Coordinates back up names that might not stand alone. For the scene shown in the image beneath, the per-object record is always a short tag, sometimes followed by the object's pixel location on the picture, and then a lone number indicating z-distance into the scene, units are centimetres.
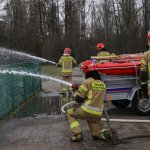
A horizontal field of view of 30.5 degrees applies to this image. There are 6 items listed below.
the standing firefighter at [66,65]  1025
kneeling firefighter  477
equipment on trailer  657
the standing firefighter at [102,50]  888
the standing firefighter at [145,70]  543
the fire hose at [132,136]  491
